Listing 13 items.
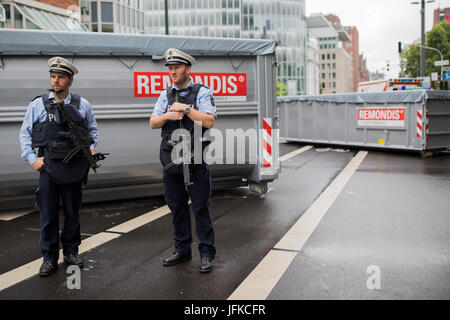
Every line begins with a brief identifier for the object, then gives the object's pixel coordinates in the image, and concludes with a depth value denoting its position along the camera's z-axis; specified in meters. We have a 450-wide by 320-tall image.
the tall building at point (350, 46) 185.75
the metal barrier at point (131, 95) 6.10
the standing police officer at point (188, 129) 3.99
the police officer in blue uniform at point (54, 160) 4.06
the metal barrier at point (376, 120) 13.70
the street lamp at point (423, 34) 24.73
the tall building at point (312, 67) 103.93
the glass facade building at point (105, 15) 56.53
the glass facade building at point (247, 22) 82.06
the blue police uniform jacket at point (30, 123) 4.07
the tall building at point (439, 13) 123.09
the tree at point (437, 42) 54.19
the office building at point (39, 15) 28.16
